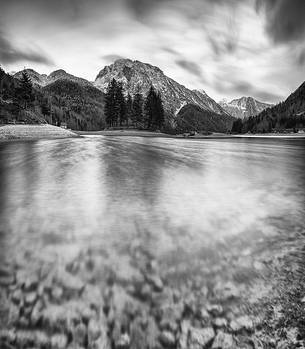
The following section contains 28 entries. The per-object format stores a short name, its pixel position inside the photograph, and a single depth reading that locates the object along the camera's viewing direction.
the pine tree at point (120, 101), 88.75
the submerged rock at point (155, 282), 3.04
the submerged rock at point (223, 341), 2.30
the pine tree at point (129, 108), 93.12
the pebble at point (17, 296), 2.76
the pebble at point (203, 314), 2.60
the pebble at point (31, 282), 2.95
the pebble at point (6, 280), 3.02
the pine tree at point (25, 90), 72.75
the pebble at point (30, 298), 2.75
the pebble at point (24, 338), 2.25
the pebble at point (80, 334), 2.30
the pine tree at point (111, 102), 88.00
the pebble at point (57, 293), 2.82
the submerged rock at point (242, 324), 2.47
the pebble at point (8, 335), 2.29
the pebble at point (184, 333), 2.30
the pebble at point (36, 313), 2.50
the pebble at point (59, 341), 2.25
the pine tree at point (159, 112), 86.81
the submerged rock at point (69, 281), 3.00
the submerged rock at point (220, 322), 2.51
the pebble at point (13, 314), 2.49
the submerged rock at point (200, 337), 2.30
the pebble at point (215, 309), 2.66
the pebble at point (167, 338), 2.30
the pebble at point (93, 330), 2.33
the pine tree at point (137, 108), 91.96
